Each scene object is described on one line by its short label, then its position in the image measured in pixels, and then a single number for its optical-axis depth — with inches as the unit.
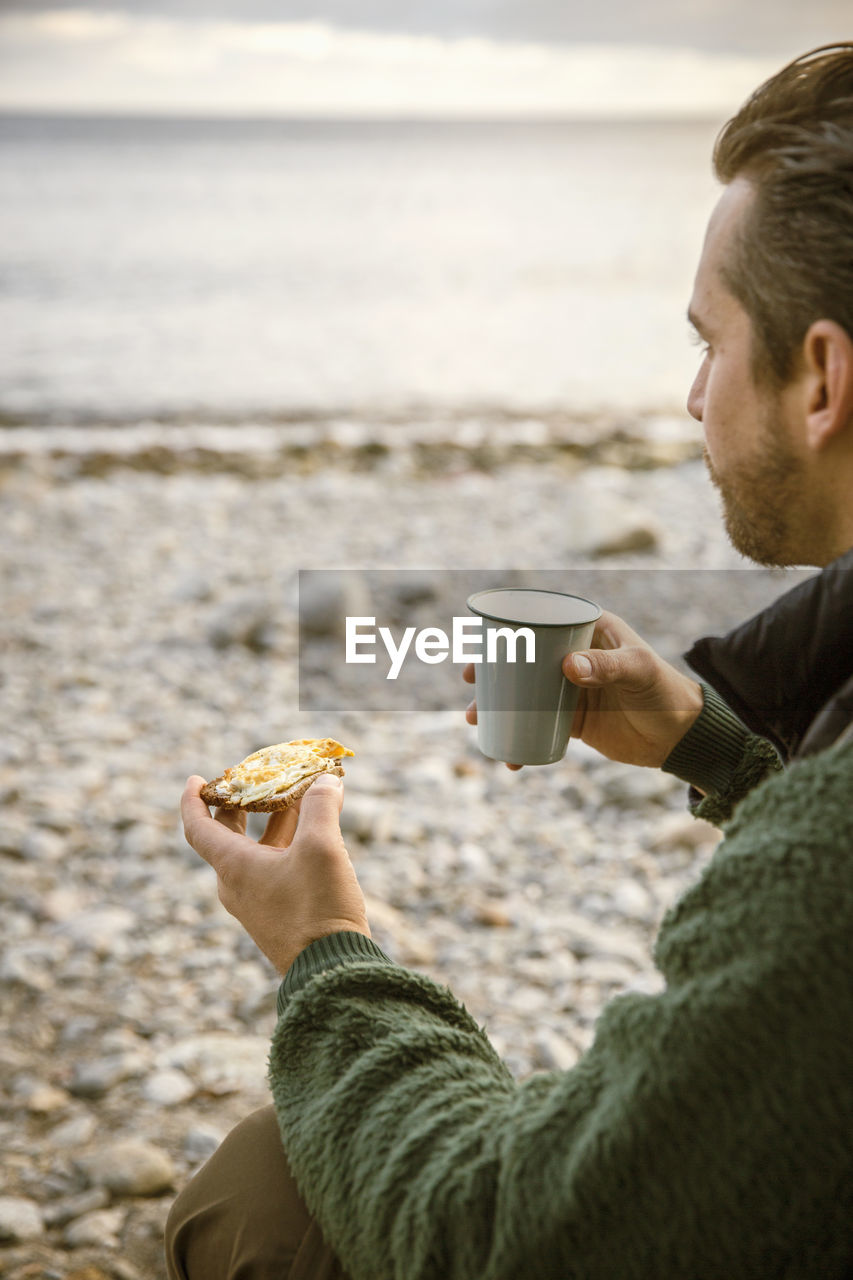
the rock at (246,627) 188.1
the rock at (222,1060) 96.2
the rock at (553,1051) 98.6
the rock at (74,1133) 88.0
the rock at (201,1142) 87.7
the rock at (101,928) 113.2
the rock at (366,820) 135.1
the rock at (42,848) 127.7
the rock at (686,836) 132.2
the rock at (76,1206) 80.3
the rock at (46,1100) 91.4
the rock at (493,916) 120.1
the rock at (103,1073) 94.0
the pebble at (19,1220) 78.2
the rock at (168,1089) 93.9
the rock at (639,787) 143.9
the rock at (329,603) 190.7
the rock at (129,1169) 83.4
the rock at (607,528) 235.3
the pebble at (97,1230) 78.2
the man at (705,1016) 33.7
